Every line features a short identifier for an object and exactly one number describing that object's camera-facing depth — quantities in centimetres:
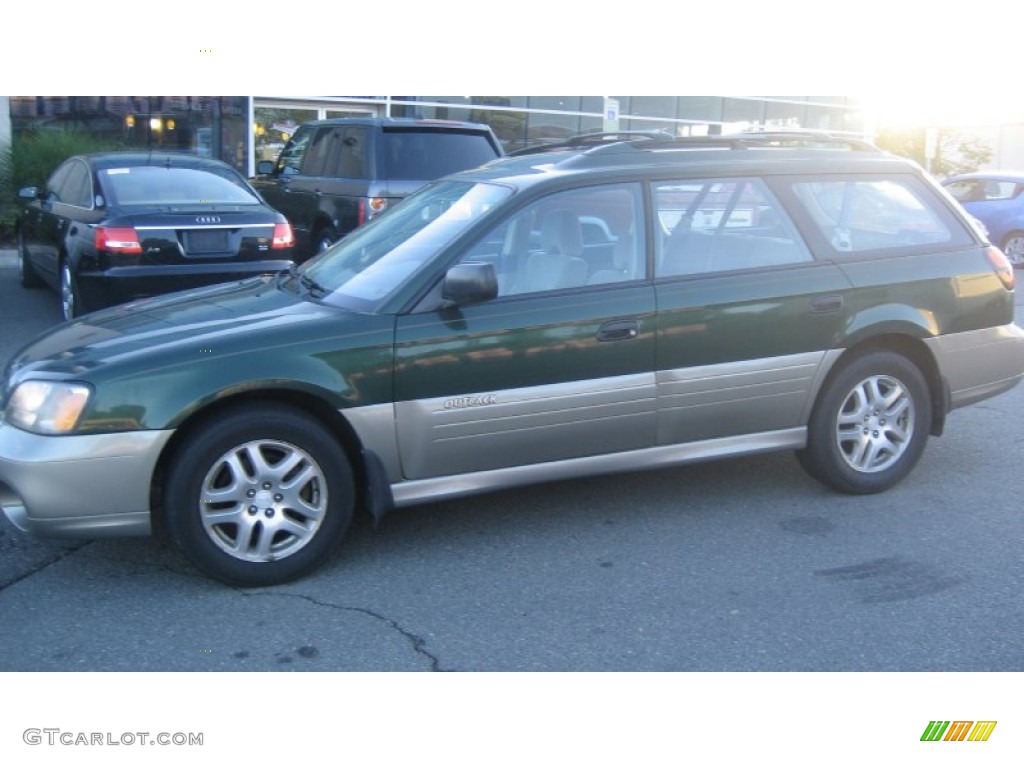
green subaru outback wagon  430
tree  2956
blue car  1666
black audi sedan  846
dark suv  1078
